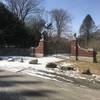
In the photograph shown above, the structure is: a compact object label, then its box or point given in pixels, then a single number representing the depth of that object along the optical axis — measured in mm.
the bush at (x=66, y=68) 9423
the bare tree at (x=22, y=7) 28183
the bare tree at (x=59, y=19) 34076
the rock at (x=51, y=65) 9996
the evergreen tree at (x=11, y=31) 20914
